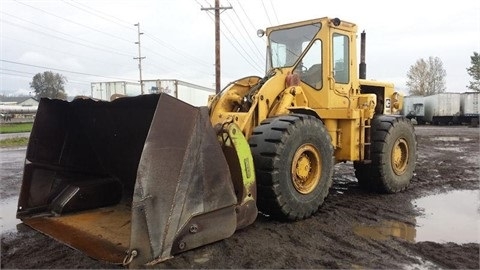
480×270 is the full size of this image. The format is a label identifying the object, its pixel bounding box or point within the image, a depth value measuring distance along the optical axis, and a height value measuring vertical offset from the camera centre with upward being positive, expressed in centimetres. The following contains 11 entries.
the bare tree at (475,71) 5612 +613
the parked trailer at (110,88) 3362 +268
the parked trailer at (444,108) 3691 +75
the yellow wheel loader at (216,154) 377 -42
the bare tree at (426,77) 6869 +659
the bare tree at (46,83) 7394 +699
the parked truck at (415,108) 3906 +84
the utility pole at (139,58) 5148 +786
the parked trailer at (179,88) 3253 +262
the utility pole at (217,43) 1981 +376
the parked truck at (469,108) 3544 +73
